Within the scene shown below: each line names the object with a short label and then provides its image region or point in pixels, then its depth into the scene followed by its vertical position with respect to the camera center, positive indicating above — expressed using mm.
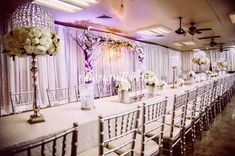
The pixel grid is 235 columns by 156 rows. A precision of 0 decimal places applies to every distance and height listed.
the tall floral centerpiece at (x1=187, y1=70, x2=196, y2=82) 6074 -88
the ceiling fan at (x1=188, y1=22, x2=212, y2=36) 6074 +1153
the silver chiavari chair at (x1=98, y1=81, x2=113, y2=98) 7560 -498
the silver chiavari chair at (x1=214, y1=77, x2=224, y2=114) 5821 -559
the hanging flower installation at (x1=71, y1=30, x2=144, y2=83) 7226 +1024
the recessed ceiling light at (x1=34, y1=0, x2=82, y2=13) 4132 +1396
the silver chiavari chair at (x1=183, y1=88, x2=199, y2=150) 3125 -666
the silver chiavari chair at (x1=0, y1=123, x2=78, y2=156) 957 -342
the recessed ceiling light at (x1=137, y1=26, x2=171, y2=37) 7211 +1463
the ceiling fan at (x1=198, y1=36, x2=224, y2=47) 9781 +1519
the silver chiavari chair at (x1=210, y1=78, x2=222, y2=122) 5065 -513
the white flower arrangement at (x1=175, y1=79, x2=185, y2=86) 5271 -241
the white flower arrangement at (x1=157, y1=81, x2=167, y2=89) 4129 -227
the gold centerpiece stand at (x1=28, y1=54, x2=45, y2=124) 2010 -218
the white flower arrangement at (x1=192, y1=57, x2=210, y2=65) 6609 +345
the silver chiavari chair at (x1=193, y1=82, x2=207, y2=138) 3606 -591
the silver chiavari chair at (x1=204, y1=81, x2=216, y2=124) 4112 -485
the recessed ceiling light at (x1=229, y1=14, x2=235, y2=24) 5600 +1421
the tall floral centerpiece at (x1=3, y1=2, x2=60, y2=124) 1907 +336
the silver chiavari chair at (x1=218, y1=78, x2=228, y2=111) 6057 -542
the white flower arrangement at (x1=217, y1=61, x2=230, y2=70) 10169 +290
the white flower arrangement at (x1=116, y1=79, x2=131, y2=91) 2975 -163
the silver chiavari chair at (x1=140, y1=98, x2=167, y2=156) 1902 -570
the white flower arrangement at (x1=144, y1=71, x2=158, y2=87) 3696 -109
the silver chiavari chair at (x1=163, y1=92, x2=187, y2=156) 2453 -684
